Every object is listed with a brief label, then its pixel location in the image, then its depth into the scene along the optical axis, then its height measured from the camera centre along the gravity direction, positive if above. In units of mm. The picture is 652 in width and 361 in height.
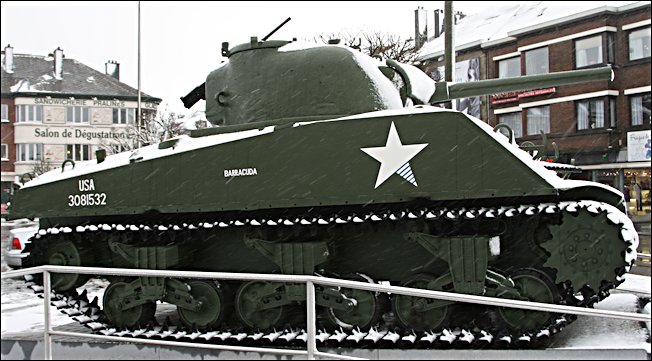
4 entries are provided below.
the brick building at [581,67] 28688 +4402
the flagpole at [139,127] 28869 +2500
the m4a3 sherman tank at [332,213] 7707 -287
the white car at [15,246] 15898 -1168
